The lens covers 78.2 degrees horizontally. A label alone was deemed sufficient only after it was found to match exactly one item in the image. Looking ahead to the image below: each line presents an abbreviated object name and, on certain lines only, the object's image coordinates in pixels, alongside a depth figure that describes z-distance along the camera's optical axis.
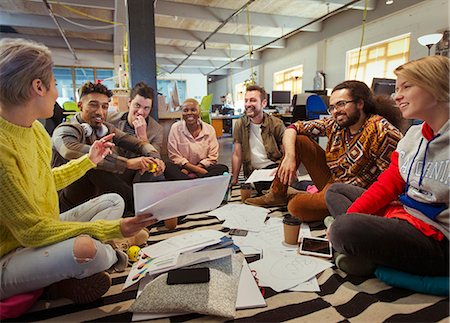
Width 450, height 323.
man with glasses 1.63
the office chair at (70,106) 6.34
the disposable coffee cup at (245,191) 2.27
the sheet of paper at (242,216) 1.81
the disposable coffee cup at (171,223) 1.79
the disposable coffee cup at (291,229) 1.49
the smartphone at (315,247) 1.39
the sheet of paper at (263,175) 2.11
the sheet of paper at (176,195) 0.86
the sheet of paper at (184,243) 1.24
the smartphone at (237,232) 1.67
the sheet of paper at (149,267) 1.11
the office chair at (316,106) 4.08
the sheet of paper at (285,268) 1.19
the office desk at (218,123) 6.90
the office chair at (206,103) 5.85
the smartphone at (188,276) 1.02
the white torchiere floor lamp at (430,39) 4.17
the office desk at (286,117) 6.25
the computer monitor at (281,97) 7.63
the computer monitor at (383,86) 3.12
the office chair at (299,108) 4.93
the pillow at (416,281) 1.08
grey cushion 0.97
